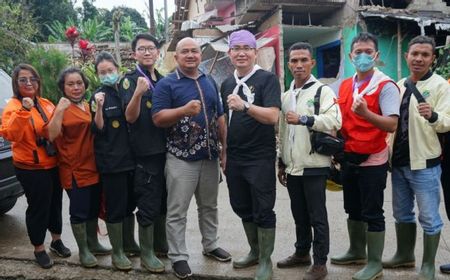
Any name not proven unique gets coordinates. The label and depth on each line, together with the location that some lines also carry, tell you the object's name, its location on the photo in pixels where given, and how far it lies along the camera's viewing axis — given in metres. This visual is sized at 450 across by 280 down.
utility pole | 15.28
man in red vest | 3.21
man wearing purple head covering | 3.37
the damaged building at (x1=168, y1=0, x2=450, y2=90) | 9.89
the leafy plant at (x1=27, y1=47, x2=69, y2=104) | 8.21
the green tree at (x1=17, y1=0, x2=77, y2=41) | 27.12
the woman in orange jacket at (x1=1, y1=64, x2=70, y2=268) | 3.57
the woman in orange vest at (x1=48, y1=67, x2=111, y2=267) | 3.66
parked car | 4.34
